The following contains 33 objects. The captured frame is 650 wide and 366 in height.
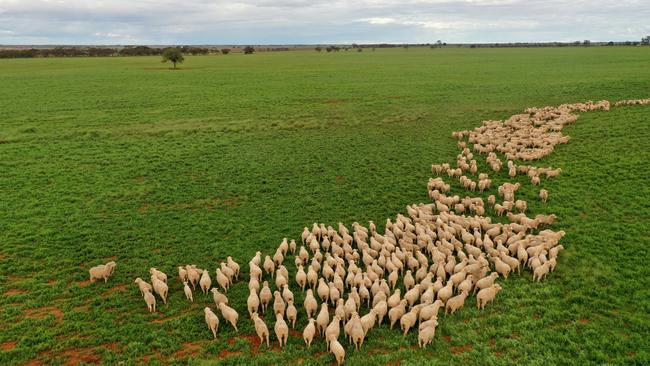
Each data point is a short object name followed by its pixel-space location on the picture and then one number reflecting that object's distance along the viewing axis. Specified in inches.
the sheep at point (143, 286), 571.0
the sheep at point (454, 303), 526.3
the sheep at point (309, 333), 481.7
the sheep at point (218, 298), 549.6
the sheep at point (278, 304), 524.4
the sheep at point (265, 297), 551.5
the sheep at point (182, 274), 610.4
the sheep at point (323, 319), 498.3
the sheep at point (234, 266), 628.9
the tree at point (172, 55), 4040.4
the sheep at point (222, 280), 593.3
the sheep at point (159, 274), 600.8
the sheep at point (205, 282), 592.1
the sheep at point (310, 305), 530.0
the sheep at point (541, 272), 589.6
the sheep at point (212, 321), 504.4
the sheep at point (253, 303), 533.3
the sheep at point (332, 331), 473.4
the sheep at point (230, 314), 514.6
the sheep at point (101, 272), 622.2
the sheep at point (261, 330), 486.3
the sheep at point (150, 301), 556.7
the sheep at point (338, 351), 449.4
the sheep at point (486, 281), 559.8
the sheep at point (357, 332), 470.9
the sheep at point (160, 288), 572.1
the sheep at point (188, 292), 574.0
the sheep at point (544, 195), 856.9
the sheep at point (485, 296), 537.6
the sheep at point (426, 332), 474.9
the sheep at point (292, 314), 513.3
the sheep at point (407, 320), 494.0
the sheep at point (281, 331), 485.7
